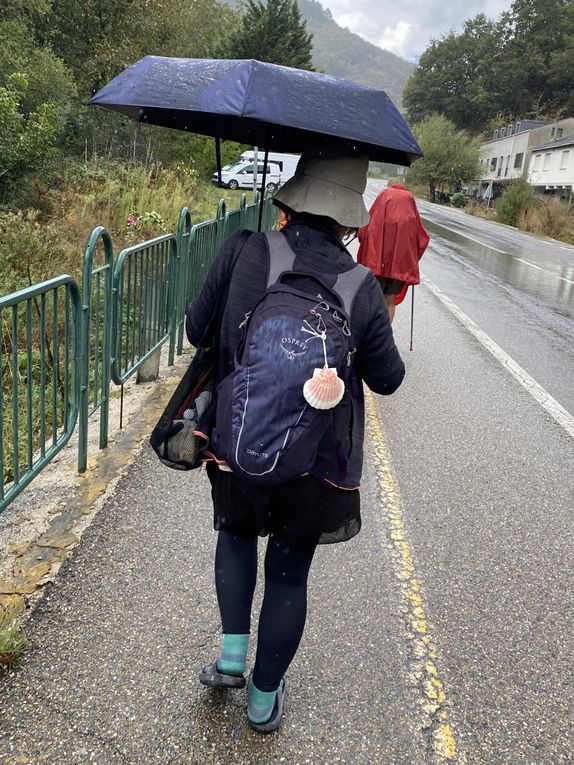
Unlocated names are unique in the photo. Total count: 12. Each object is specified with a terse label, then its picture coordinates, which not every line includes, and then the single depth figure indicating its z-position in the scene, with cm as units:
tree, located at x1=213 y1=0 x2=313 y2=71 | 3859
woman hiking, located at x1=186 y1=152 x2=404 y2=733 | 180
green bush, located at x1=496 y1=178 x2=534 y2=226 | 3641
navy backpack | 172
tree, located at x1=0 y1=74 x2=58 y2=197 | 1185
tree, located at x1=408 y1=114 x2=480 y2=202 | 6519
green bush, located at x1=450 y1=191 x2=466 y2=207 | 6050
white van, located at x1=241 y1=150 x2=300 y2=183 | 3275
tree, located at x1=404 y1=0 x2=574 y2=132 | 8500
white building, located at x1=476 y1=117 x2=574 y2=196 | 6341
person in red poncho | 604
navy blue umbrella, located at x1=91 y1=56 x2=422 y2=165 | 186
